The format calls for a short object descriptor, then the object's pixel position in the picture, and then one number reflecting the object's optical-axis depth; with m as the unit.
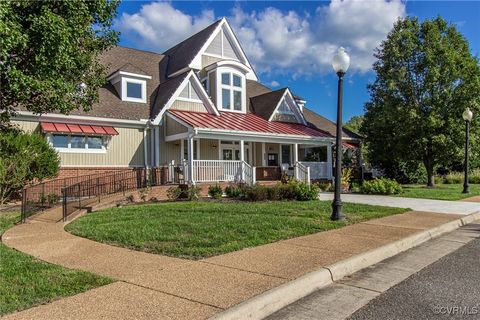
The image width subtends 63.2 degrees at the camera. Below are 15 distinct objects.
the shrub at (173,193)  15.12
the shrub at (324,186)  20.39
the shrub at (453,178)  28.34
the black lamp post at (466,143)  18.17
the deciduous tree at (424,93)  21.64
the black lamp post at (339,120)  9.84
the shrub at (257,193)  14.25
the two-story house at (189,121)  17.44
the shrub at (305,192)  14.45
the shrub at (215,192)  15.56
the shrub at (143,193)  14.77
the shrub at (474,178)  28.52
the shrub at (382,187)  17.64
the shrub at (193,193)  14.83
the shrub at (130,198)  14.33
